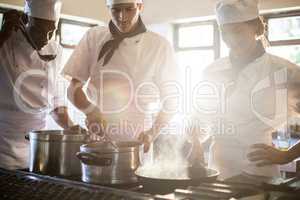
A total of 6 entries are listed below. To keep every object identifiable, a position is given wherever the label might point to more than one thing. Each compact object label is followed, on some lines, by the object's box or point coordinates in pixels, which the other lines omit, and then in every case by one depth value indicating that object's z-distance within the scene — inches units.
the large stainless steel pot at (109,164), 58.7
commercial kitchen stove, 49.5
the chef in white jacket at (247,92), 79.8
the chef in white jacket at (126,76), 90.4
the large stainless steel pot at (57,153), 68.4
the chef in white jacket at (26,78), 88.0
